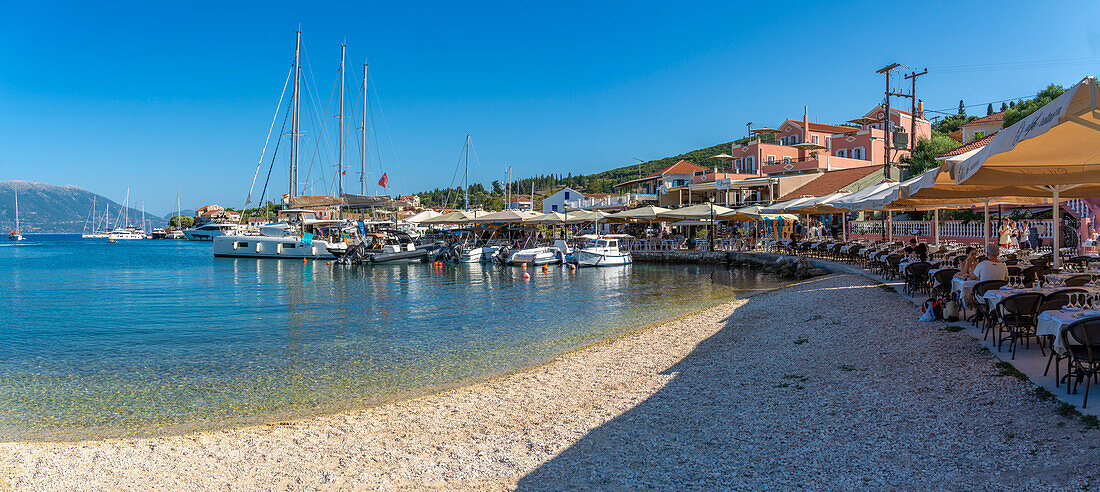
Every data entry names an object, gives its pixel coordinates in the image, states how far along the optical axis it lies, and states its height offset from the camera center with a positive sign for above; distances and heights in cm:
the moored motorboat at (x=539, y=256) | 4281 -193
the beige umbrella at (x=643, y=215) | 4219 +88
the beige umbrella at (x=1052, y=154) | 489 +86
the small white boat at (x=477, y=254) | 4806 -196
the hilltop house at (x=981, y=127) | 6206 +985
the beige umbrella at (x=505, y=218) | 4794 +88
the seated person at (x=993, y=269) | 938 -69
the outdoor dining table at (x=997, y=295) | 795 -95
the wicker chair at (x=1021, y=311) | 784 -111
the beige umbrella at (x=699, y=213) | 3884 +92
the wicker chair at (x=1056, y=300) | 780 -97
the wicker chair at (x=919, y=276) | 1420 -119
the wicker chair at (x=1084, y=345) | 578 -116
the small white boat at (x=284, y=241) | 5488 -86
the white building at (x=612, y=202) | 6606 +288
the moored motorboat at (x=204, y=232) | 13504 +7
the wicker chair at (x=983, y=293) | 904 -107
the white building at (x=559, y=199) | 8612 +415
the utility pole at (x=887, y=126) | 3550 +563
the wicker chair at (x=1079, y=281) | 918 -86
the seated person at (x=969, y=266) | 1069 -72
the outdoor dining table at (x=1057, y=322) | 607 -101
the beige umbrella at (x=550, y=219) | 4641 +72
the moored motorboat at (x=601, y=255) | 4112 -180
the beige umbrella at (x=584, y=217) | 4650 +85
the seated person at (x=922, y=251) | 1589 -69
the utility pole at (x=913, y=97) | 3638 +760
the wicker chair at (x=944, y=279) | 1226 -109
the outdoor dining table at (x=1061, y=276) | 926 -81
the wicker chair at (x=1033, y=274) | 1084 -93
